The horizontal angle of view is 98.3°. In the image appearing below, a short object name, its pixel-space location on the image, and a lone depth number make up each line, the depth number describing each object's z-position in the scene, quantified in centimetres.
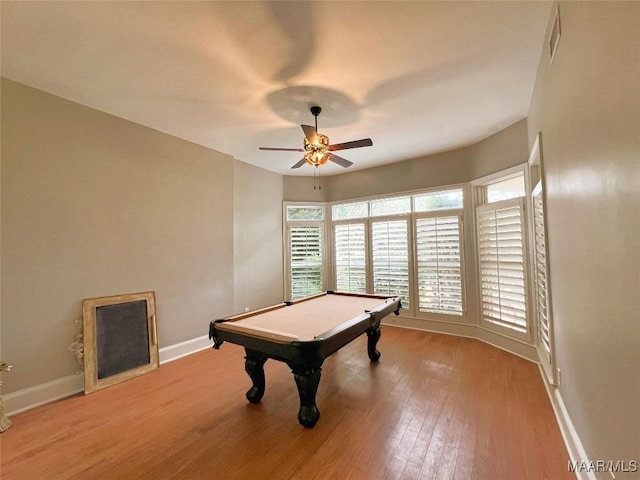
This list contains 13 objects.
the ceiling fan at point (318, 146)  278
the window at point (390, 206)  505
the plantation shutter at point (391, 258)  497
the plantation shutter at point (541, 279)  261
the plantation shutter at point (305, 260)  571
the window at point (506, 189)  366
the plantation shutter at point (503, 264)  352
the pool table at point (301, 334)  206
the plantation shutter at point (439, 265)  445
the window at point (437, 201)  455
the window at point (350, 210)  555
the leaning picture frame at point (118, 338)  291
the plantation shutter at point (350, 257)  547
